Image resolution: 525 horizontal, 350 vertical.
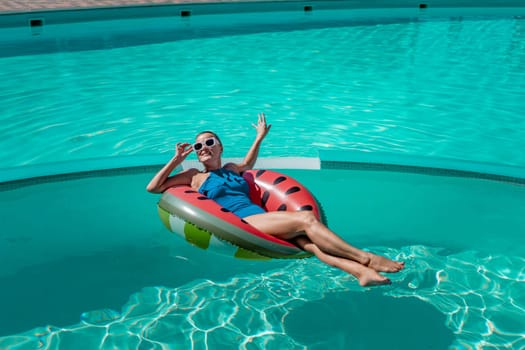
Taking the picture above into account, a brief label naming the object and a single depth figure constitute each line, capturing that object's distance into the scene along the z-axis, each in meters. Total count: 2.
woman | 2.93
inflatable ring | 3.04
